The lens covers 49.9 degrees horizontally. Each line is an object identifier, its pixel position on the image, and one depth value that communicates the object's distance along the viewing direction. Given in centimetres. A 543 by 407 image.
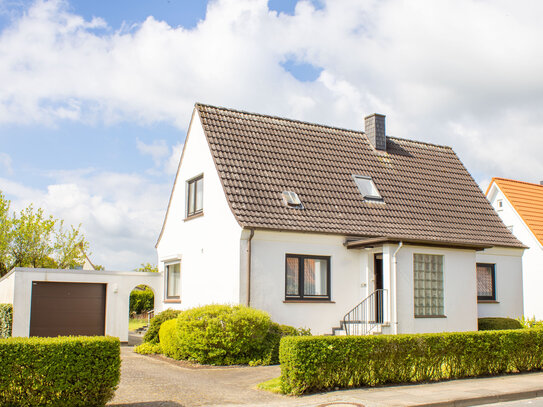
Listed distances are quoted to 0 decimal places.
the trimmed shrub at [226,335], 1489
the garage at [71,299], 1977
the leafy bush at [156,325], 1897
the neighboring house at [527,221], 2753
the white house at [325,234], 1706
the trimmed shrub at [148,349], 1794
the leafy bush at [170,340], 1609
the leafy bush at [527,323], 1963
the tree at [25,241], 3278
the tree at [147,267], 4888
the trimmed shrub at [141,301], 3575
